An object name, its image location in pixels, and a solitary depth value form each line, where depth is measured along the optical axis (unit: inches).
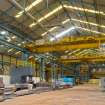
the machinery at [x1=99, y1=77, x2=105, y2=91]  461.0
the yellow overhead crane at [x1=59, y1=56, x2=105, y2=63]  636.7
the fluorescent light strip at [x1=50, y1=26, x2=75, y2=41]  688.8
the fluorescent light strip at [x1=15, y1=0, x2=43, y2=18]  456.7
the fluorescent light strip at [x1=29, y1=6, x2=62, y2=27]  527.0
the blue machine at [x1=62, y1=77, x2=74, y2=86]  733.3
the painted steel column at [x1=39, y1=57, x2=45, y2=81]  507.5
